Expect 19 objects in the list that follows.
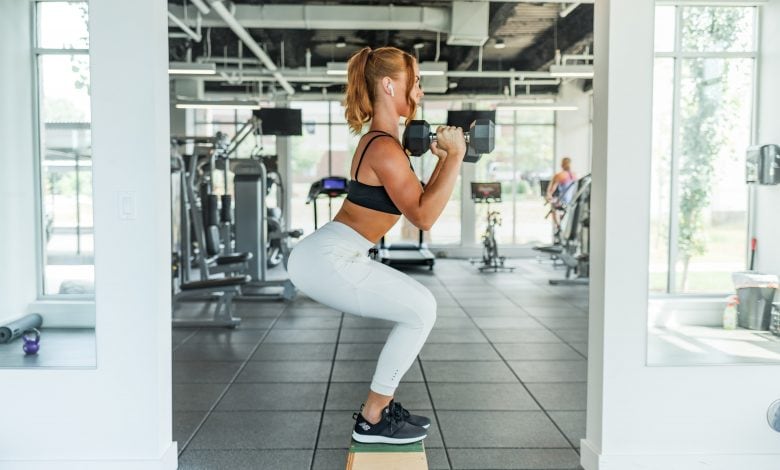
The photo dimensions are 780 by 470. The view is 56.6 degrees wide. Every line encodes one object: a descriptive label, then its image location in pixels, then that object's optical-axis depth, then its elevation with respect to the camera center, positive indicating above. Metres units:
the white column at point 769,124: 2.82 +0.28
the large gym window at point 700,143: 2.86 +0.21
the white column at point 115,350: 2.69 -0.60
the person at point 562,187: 11.51 +0.08
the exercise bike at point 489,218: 11.48 -0.43
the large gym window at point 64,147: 2.78 +0.17
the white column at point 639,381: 2.74 -0.72
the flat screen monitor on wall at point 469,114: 9.24 +1.02
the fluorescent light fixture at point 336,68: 9.52 +1.64
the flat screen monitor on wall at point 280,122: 10.44 +0.97
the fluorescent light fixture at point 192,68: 8.38 +1.40
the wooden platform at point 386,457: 2.20 -0.83
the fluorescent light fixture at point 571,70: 8.66 +1.46
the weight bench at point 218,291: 6.14 -0.90
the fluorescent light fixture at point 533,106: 11.34 +1.34
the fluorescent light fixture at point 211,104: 9.55 +1.15
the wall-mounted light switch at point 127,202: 2.70 -0.05
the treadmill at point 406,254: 11.16 -1.03
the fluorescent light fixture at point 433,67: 10.69 +1.87
